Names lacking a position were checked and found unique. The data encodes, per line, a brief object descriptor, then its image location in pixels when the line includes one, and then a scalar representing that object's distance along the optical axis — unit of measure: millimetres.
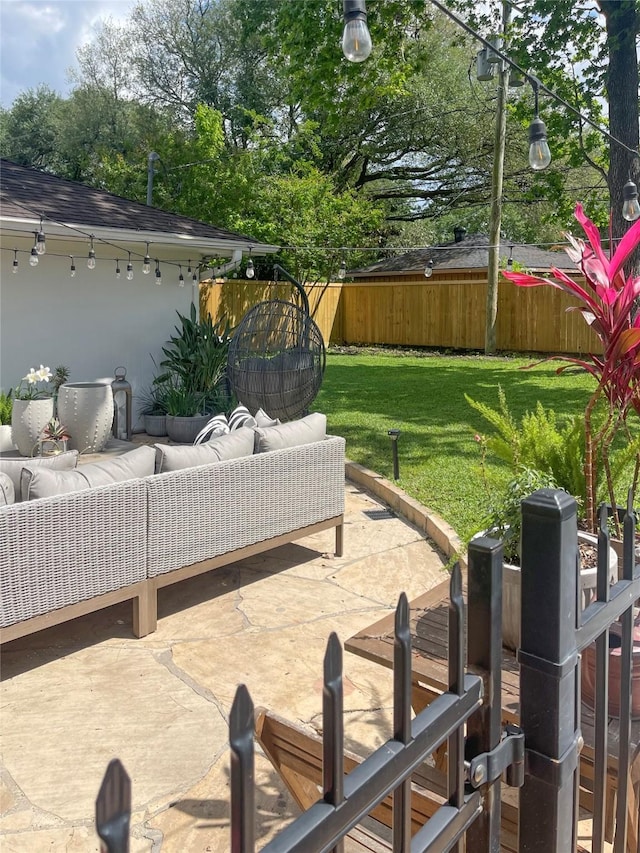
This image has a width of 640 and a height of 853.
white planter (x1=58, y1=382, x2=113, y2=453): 7164
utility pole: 14781
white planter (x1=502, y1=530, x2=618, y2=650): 2111
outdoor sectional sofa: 3229
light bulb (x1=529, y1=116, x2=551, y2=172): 4379
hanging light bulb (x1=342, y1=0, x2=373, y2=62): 2754
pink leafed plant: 2363
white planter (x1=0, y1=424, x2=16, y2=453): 7055
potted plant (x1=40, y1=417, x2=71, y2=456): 6176
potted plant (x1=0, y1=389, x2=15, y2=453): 7059
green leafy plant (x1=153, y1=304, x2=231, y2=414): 9227
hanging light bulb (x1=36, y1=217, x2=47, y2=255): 6704
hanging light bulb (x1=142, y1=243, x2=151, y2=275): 8383
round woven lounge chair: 8359
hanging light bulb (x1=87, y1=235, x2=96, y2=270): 7548
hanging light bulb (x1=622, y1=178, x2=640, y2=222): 6239
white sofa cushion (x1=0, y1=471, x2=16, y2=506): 3264
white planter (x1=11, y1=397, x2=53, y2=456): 6746
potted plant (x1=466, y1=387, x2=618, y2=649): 2135
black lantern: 8406
